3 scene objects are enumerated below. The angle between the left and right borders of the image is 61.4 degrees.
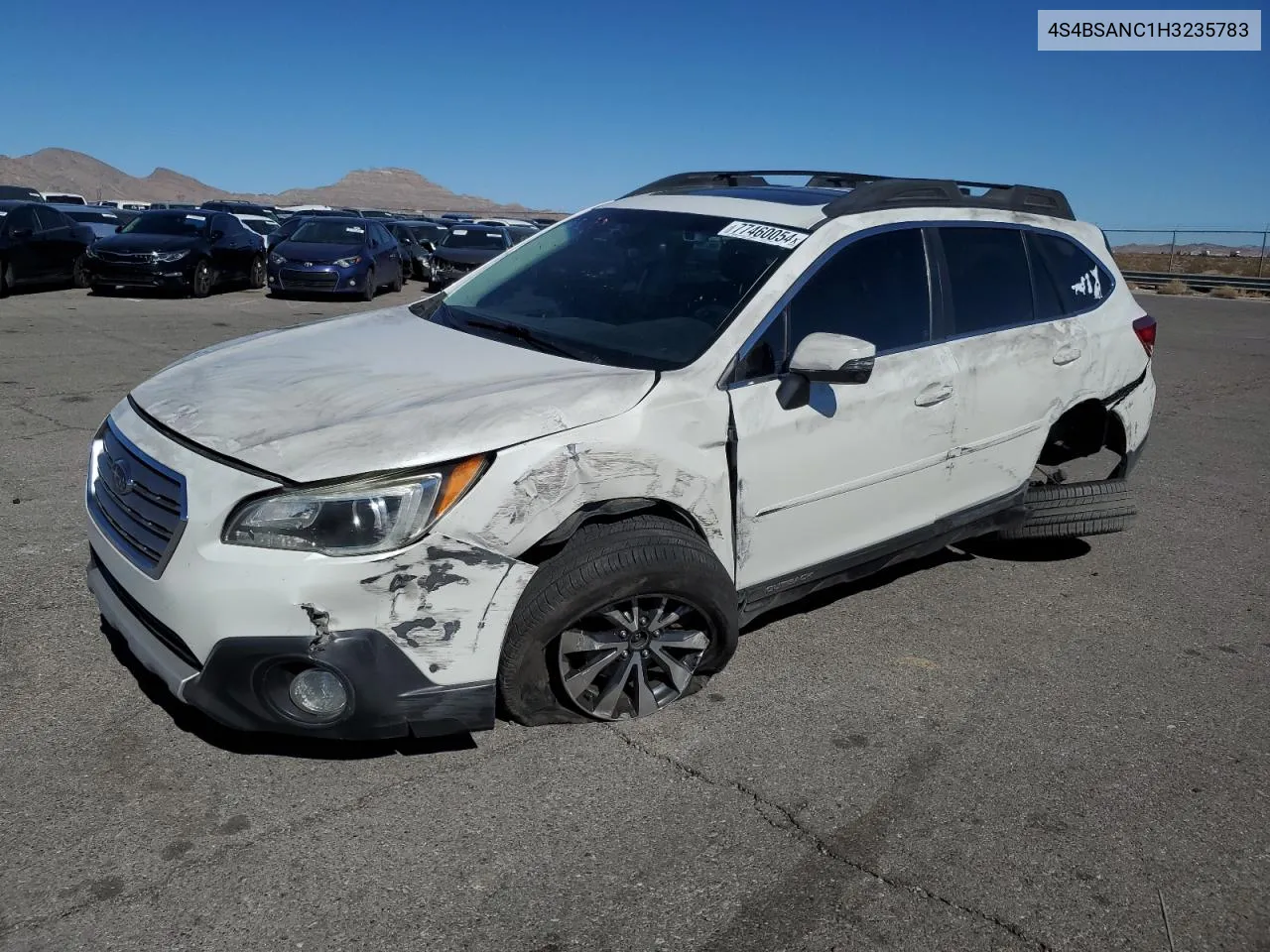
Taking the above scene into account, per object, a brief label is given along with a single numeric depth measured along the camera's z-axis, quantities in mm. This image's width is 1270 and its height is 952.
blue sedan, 17922
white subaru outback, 2854
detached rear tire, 5055
